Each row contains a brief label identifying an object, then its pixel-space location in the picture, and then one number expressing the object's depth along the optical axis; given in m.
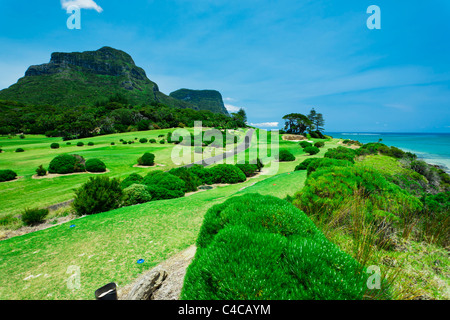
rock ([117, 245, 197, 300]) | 2.76
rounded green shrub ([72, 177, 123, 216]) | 7.34
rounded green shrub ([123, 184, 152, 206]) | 8.55
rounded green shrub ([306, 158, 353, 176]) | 8.27
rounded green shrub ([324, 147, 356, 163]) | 14.00
